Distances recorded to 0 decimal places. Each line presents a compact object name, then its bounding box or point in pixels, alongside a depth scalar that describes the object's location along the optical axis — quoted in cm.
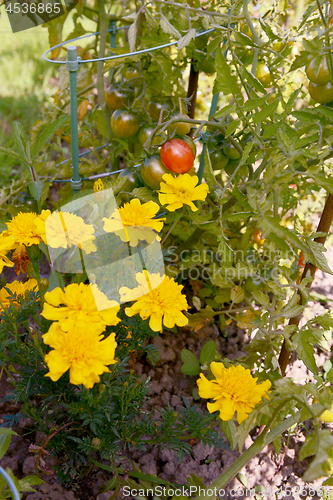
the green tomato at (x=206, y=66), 129
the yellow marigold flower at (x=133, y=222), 85
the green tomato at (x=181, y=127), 115
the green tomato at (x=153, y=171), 100
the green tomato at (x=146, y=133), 119
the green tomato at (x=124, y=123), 118
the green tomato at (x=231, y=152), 115
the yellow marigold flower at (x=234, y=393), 78
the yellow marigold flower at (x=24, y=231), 82
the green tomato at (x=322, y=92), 85
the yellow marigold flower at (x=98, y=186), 104
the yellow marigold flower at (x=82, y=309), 68
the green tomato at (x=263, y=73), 123
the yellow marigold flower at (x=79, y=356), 64
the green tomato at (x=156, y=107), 129
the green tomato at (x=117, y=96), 123
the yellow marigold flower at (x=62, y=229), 80
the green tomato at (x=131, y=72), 130
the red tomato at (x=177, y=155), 96
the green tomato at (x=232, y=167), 122
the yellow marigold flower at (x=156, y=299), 79
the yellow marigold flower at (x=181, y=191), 92
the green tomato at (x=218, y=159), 118
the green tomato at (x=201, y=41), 127
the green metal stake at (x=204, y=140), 127
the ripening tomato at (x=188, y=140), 103
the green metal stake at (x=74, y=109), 109
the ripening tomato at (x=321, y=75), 82
